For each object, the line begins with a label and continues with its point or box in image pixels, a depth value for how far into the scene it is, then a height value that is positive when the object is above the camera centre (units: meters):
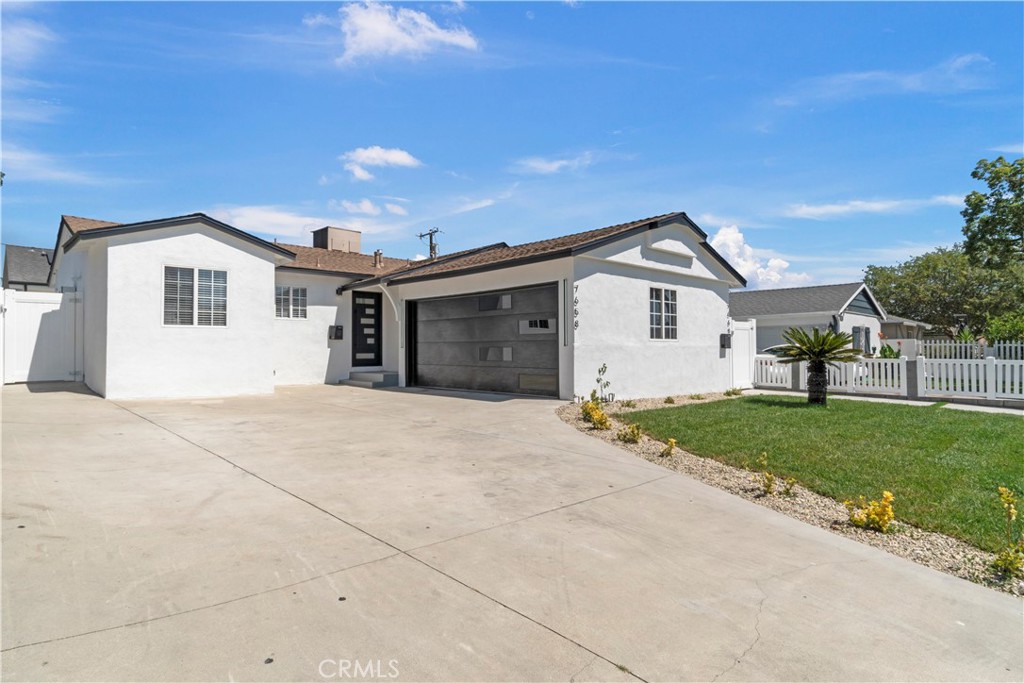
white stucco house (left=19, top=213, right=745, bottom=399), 11.82 +0.91
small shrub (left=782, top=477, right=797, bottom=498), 5.55 -1.46
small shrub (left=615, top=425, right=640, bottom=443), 7.82 -1.28
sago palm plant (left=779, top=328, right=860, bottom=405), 11.44 -0.15
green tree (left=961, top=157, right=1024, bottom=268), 25.09 +6.06
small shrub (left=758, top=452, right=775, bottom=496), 5.59 -1.43
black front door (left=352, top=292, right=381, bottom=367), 17.64 +0.68
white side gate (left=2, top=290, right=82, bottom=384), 13.94 +0.40
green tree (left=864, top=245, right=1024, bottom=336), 35.66 +3.91
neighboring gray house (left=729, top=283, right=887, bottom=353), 24.00 +1.67
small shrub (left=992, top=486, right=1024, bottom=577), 3.77 -1.51
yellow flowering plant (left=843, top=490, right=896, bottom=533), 4.57 -1.44
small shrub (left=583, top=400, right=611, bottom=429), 8.77 -1.13
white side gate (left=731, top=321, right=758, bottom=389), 15.86 -0.19
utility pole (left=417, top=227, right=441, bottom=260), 37.22 +7.90
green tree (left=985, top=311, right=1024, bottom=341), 16.38 +0.54
